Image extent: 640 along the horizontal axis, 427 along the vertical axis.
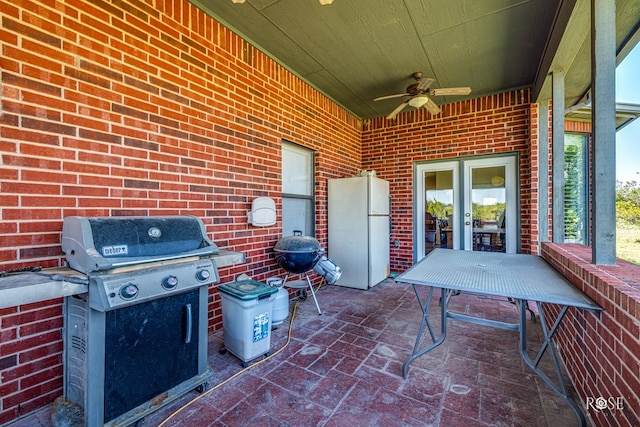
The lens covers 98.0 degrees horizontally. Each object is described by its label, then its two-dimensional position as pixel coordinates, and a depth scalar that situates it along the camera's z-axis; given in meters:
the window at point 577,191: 4.98
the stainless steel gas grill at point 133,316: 1.45
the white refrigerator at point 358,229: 4.20
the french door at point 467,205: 4.47
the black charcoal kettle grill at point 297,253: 3.12
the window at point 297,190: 3.94
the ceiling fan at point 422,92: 3.57
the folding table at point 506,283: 1.60
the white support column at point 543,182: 3.51
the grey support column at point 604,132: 1.76
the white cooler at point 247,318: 2.20
